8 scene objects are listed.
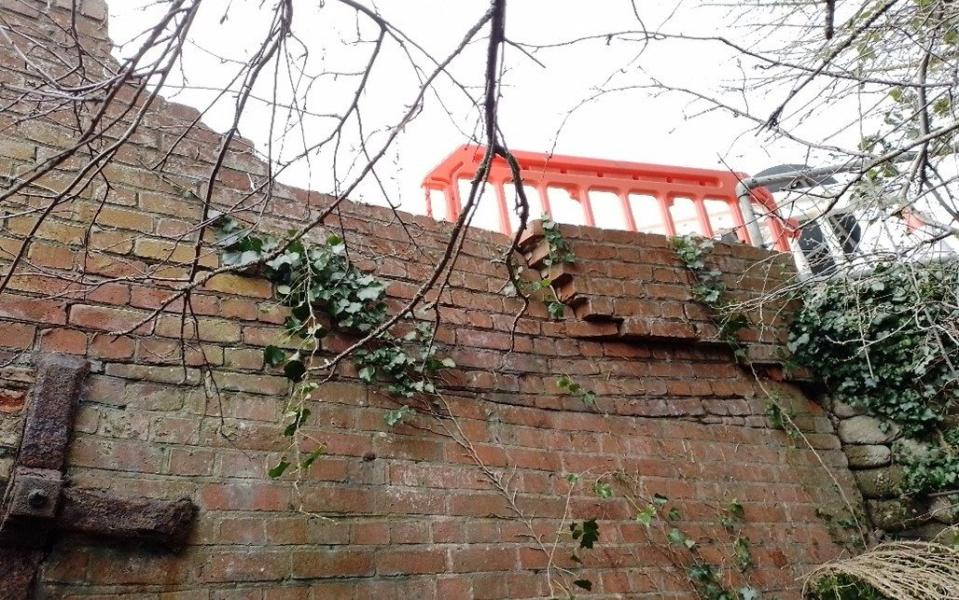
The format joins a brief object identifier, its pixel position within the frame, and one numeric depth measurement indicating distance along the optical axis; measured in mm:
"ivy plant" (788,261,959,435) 3119
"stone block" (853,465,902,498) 3164
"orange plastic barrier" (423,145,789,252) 3904
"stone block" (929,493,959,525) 2967
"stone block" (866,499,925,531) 3078
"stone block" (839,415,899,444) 3248
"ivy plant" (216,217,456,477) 2301
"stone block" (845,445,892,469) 3234
